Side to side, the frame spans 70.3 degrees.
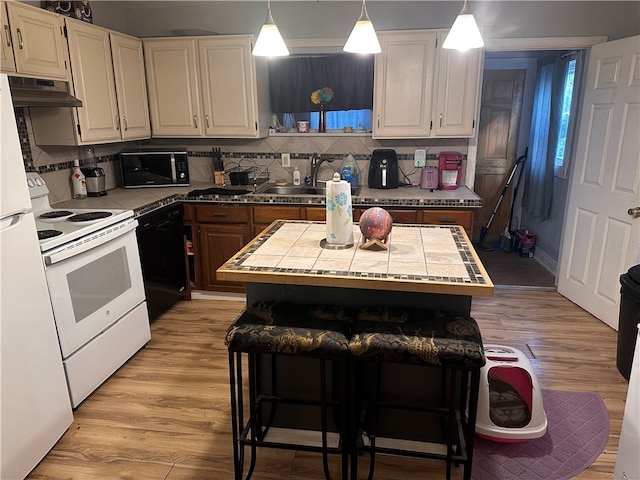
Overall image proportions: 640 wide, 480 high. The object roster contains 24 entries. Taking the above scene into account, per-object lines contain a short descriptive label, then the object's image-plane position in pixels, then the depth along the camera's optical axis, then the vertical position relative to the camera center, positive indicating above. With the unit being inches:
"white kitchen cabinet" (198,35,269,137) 140.9 +13.0
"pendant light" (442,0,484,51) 70.5 +14.0
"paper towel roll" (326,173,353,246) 74.7 -14.2
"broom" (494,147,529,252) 199.9 -47.3
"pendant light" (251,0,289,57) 75.7 +14.0
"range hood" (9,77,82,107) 93.6 +8.0
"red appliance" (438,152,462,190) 146.1 -13.8
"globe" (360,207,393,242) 76.6 -16.0
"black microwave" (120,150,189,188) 148.6 -12.7
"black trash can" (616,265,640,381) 96.8 -41.7
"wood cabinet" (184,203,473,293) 133.1 -28.1
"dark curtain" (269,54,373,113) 150.6 +15.3
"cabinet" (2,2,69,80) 96.0 +19.0
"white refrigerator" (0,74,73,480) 71.3 -33.2
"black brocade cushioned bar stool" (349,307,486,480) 63.1 -31.2
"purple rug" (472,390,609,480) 78.2 -58.0
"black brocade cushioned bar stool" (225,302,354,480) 65.9 -31.6
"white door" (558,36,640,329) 119.6 -16.9
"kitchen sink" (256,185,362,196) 153.3 -20.7
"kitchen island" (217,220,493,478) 66.8 -23.1
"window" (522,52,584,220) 163.9 -1.2
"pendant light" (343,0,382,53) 73.8 +14.0
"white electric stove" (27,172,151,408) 88.4 -33.0
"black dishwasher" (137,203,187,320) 124.6 -36.3
